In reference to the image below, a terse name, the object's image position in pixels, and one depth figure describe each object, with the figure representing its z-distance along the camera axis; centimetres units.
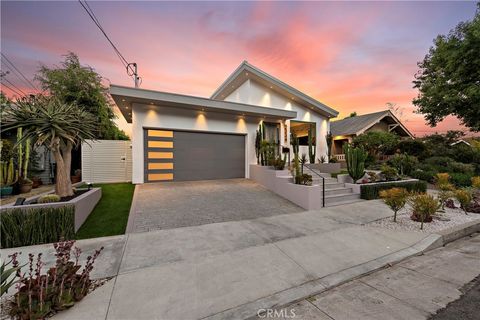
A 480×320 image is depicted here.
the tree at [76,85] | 1386
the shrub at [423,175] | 1220
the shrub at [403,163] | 1209
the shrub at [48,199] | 454
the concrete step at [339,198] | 744
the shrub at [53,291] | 202
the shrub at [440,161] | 1378
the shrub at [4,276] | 195
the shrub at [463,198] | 643
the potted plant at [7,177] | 760
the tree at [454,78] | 1274
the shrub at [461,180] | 1089
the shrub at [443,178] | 871
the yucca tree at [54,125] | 477
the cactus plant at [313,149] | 1221
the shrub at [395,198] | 540
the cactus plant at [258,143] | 1133
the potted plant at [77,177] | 1039
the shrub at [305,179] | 746
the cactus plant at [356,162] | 873
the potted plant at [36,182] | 942
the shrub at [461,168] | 1225
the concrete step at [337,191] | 802
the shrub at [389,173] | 962
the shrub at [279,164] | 925
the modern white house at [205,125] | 912
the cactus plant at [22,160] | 841
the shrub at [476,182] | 809
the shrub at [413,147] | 1681
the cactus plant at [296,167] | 776
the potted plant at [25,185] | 816
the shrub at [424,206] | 521
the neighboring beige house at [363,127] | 1816
